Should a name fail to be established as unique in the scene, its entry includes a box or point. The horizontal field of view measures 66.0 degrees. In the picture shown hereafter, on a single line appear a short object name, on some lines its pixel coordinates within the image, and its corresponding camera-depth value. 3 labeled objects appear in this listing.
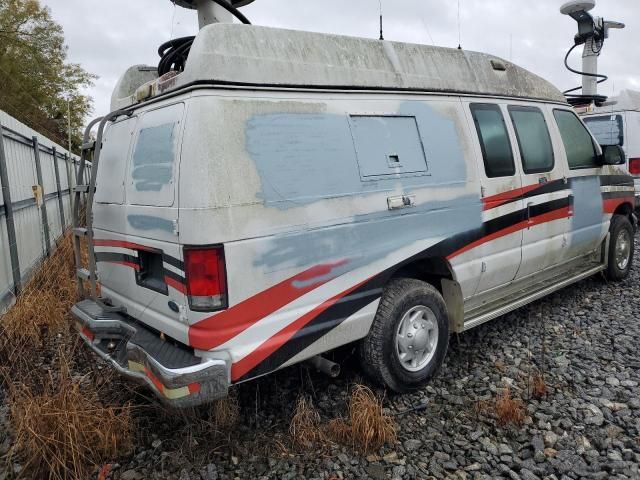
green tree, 31.83
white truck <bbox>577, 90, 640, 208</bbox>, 9.34
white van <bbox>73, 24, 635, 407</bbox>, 2.71
